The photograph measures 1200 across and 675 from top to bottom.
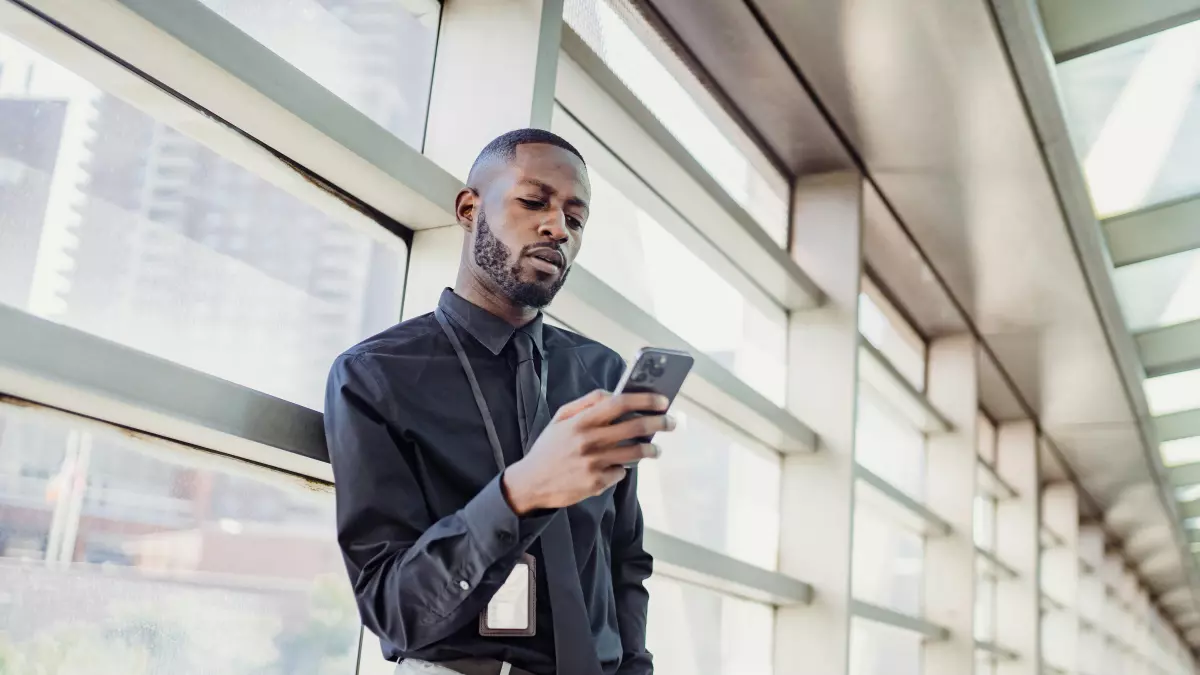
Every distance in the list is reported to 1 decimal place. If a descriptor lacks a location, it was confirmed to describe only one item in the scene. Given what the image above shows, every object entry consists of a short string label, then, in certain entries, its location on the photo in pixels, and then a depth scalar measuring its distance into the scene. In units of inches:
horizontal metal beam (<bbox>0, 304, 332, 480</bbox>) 59.9
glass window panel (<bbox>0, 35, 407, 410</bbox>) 68.9
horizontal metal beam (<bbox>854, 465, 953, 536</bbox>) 219.8
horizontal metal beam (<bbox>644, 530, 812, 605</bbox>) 129.7
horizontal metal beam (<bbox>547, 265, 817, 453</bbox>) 118.5
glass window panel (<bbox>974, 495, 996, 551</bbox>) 342.3
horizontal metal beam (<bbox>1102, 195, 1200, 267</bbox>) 234.0
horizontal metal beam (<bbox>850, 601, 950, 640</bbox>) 207.2
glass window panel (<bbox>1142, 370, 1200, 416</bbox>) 327.6
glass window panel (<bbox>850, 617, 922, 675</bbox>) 229.0
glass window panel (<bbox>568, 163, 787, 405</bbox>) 147.2
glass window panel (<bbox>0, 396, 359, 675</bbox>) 67.3
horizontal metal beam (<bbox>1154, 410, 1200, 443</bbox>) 360.2
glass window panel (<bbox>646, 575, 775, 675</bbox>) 151.8
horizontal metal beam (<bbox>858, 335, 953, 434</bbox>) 239.8
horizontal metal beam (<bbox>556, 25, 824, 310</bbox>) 129.9
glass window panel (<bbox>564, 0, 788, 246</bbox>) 144.8
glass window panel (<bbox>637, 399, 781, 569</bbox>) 156.2
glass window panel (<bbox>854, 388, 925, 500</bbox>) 246.1
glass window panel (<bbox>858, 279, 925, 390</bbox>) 244.7
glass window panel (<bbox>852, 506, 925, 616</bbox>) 237.5
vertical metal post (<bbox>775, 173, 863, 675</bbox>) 185.8
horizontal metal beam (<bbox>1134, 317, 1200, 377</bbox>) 292.0
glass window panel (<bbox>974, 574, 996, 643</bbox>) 335.6
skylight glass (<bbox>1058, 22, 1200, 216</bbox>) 178.7
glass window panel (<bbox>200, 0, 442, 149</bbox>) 90.4
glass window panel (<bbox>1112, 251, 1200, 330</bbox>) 254.7
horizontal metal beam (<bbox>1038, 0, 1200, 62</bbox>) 162.9
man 57.4
